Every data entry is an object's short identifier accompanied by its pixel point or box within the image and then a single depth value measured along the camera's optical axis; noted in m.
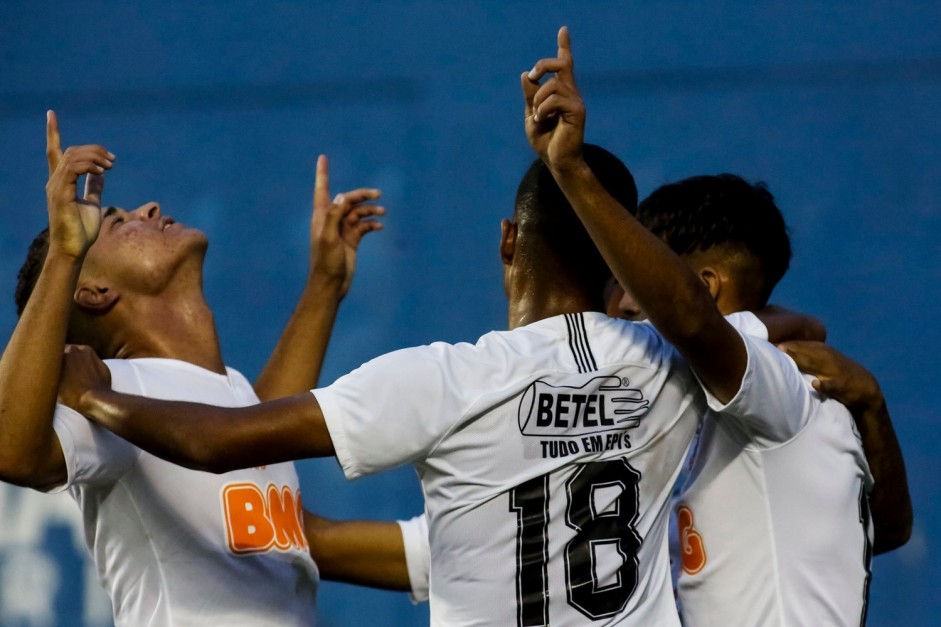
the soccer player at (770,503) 16.38
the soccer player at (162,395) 16.60
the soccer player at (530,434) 16.28
